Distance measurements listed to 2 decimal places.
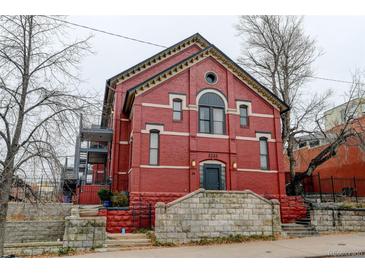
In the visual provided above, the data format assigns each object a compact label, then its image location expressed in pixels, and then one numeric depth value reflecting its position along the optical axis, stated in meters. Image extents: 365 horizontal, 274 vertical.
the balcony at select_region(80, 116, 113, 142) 21.53
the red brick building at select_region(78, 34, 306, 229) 18.08
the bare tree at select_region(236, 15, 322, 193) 26.69
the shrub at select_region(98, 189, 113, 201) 17.84
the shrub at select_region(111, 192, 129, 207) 16.59
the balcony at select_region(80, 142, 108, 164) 24.38
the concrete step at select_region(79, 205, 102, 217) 15.92
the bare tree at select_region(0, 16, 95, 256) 9.62
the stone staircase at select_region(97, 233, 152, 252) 12.82
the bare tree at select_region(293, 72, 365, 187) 22.16
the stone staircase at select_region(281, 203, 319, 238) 16.31
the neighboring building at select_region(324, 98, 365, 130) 23.75
